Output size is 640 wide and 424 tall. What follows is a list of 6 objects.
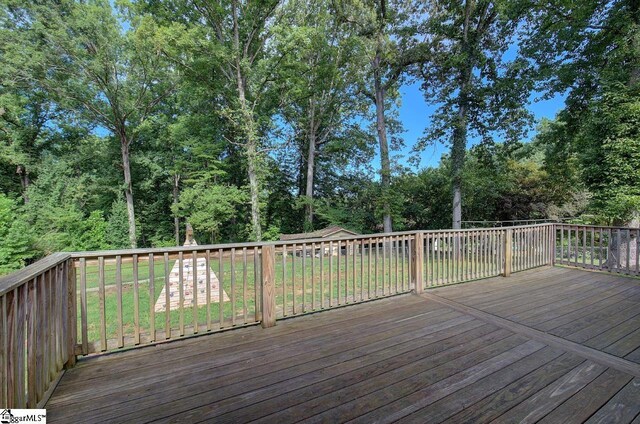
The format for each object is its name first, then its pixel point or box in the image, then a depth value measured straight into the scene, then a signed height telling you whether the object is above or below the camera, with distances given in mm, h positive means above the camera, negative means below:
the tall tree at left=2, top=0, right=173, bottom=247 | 12906 +7695
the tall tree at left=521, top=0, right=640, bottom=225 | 5781 +3206
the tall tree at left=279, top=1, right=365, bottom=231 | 12156 +6444
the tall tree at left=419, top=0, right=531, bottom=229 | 9062 +4375
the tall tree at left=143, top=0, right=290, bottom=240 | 11266 +6857
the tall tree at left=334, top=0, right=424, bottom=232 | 10570 +6454
